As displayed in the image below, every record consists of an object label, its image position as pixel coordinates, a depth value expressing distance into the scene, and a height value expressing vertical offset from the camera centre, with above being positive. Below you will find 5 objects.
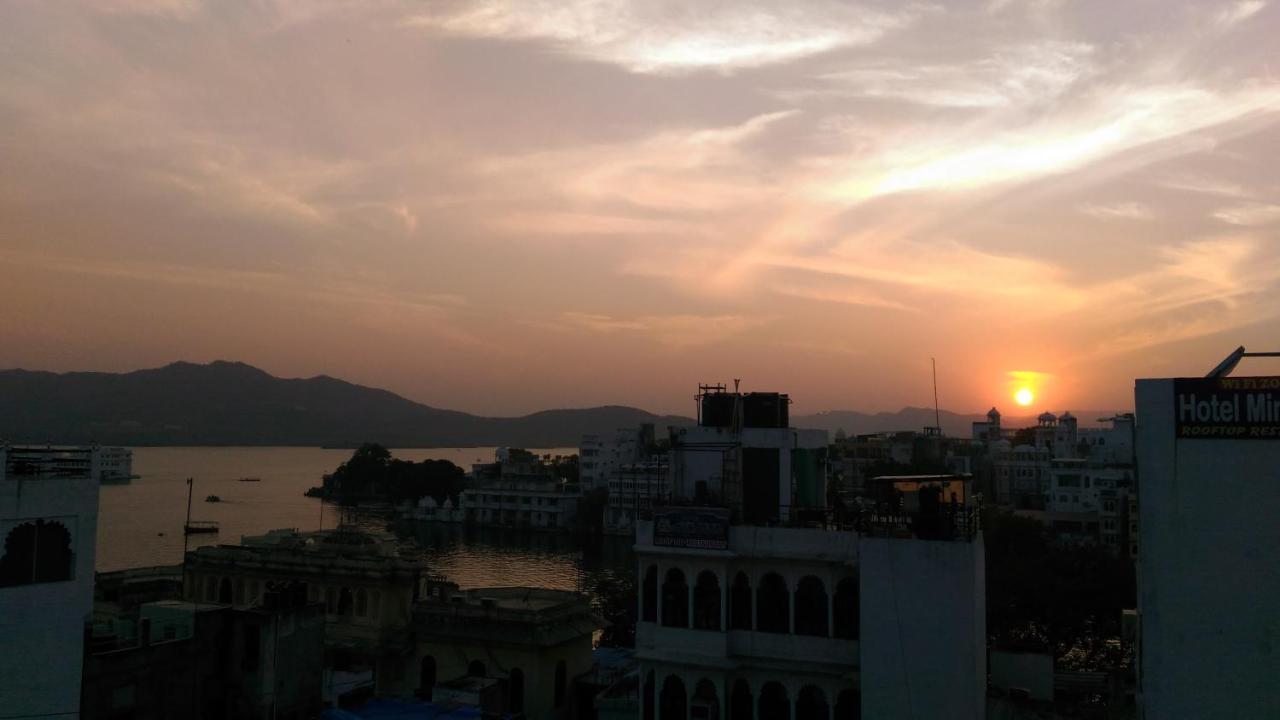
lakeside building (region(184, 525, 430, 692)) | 25.80 -4.76
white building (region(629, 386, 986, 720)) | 16.34 -3.13
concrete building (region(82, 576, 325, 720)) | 18.70 -4.93
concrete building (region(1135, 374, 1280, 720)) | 13.88 -1.54
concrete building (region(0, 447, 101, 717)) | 15.95 -2.66
